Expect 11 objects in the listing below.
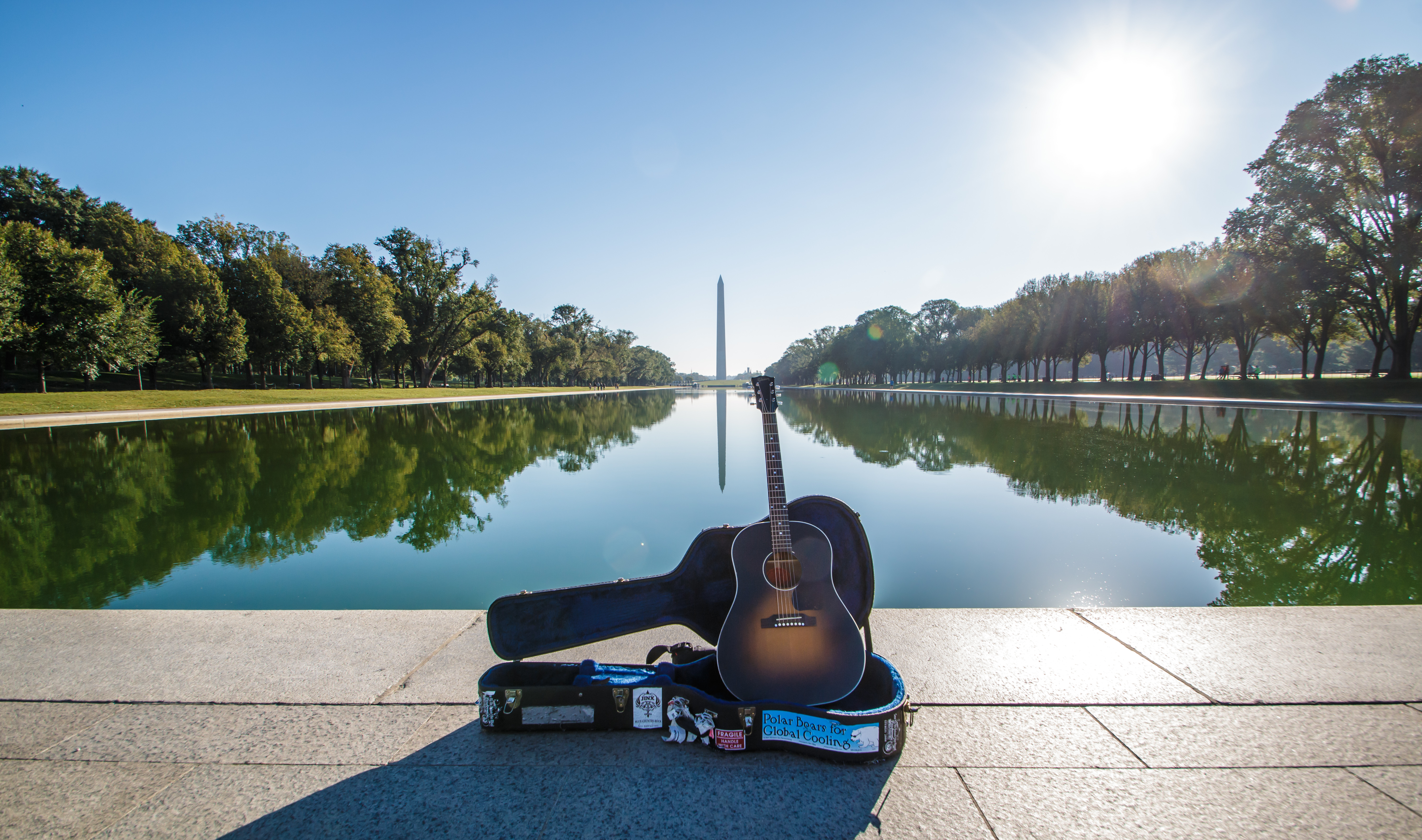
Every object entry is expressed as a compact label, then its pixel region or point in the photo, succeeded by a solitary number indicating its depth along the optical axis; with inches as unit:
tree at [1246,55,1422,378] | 1099.9
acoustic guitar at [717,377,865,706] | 105.1
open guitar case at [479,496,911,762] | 96.7
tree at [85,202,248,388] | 1528.1
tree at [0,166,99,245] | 1796.3
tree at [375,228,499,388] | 2160.4
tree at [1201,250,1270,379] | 1364.4
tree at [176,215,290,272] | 2003.0
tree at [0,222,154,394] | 1146.7
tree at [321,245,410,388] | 1911.9
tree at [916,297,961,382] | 3127.5
